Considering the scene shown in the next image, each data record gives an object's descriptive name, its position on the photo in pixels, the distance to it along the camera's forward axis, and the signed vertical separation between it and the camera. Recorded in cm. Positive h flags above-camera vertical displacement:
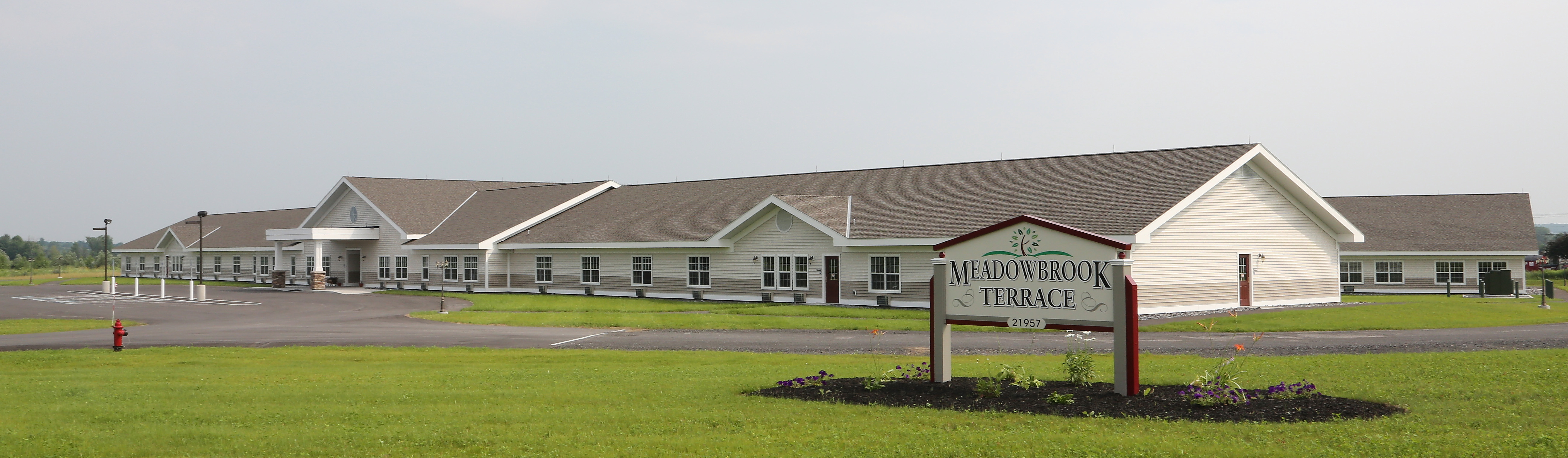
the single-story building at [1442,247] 4138 -41
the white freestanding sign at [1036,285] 1106 -47
